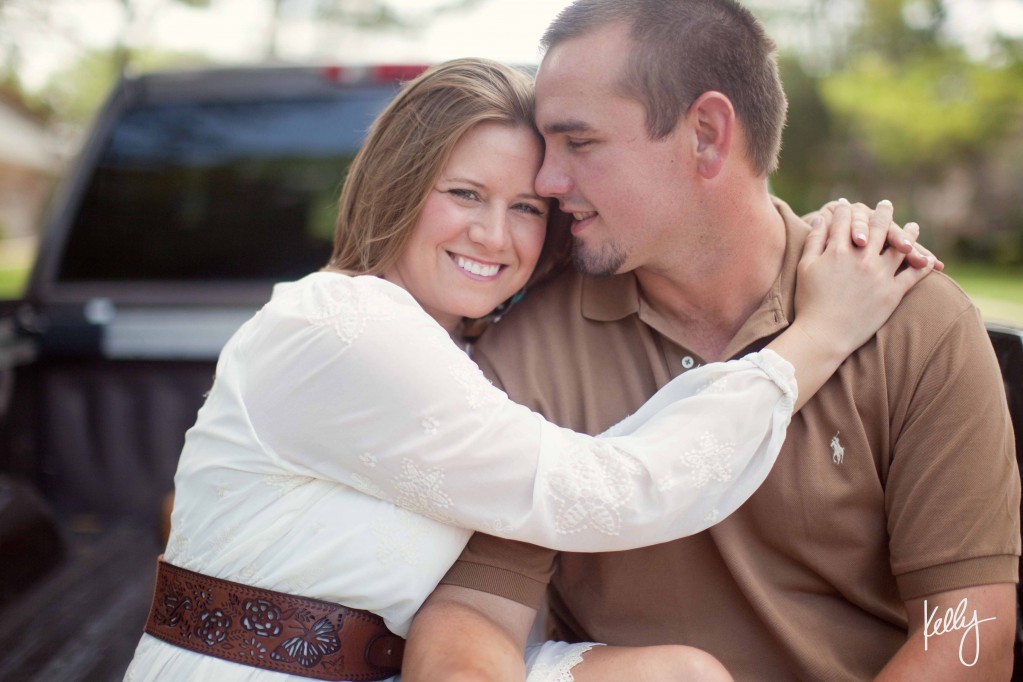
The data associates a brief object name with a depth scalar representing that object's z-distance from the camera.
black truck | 2.72
